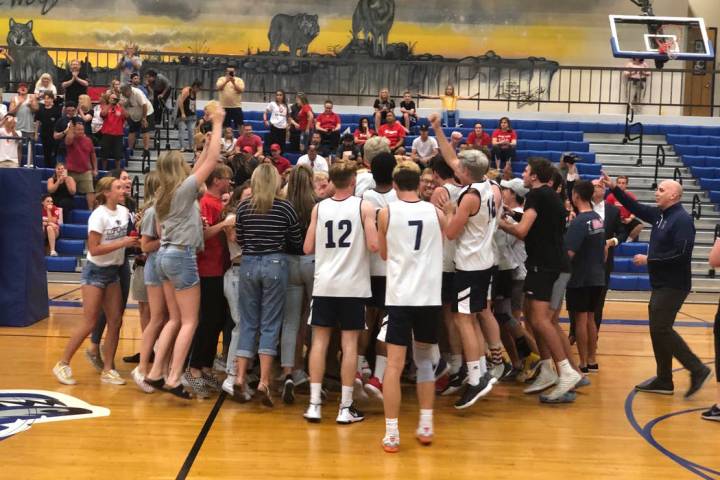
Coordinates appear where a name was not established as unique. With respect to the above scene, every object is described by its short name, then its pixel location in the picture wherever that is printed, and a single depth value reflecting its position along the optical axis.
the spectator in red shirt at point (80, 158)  15.77
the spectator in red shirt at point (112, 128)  17.08
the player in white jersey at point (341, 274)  6.28
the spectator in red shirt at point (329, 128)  18.14
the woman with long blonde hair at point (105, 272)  7.10
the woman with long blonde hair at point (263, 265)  6.65
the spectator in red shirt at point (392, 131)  17.19
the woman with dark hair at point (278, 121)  18.16
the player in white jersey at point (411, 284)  5.86
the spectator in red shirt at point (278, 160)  14.11
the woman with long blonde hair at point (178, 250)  6.61
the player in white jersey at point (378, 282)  6.39
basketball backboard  14.23
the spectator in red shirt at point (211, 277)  7.10
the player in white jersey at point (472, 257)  6.62
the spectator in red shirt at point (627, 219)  8.94
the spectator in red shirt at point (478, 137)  18.06
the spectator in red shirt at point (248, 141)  16.25
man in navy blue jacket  7.31
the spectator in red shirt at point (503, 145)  18.41
